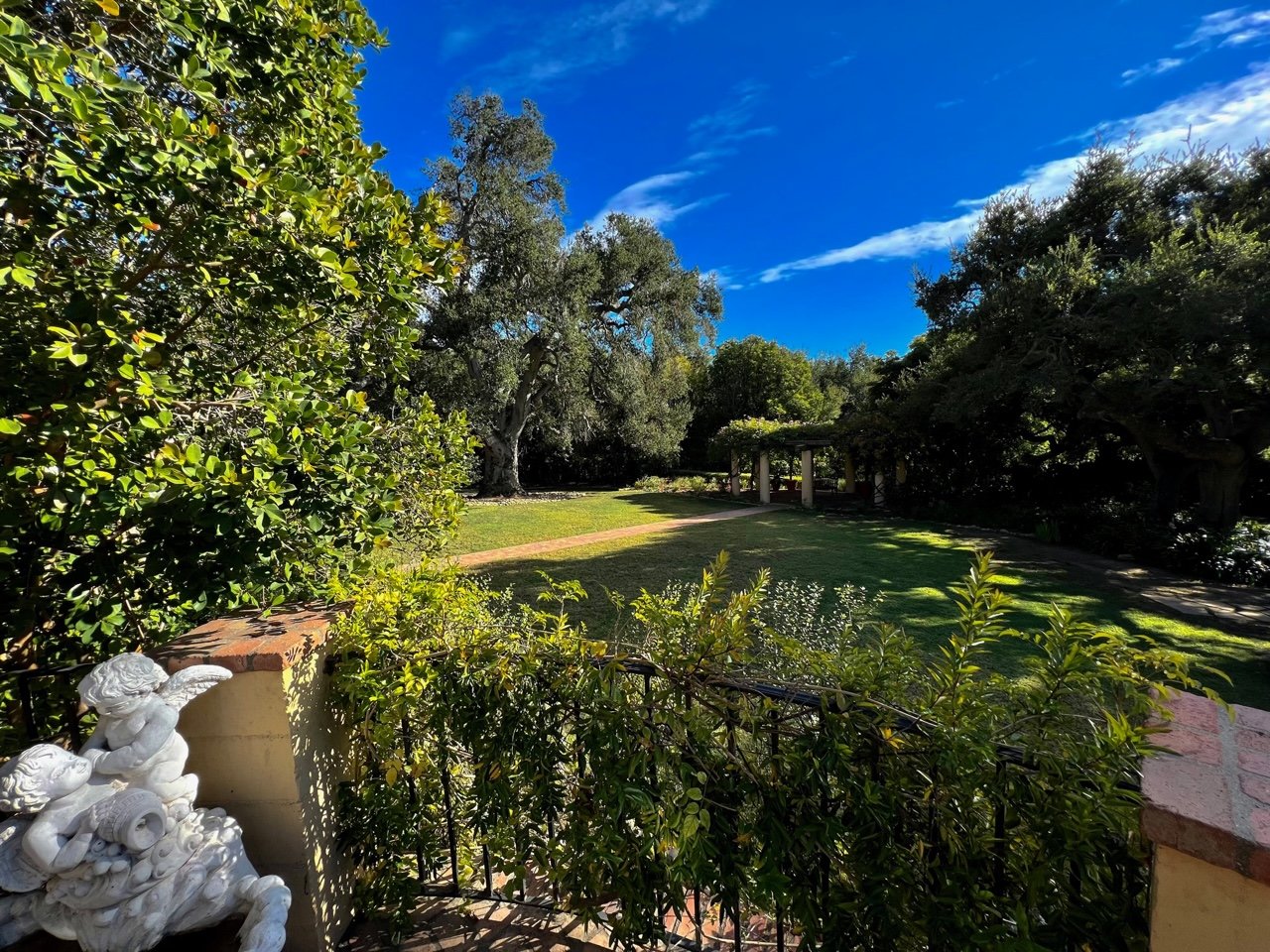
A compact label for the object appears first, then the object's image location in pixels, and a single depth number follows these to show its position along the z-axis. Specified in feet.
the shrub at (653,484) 79.97
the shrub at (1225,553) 27.50
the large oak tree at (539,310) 59.06
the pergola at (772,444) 57.72
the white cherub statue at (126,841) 4.41
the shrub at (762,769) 3.94
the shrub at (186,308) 5.53
